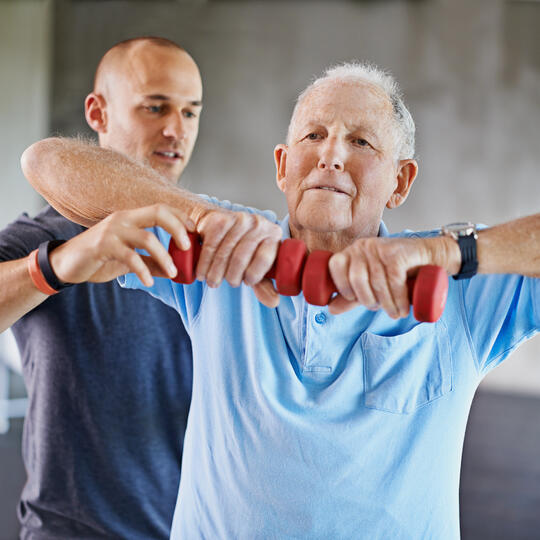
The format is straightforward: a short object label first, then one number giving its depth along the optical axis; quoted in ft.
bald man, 5.93
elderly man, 4.11
